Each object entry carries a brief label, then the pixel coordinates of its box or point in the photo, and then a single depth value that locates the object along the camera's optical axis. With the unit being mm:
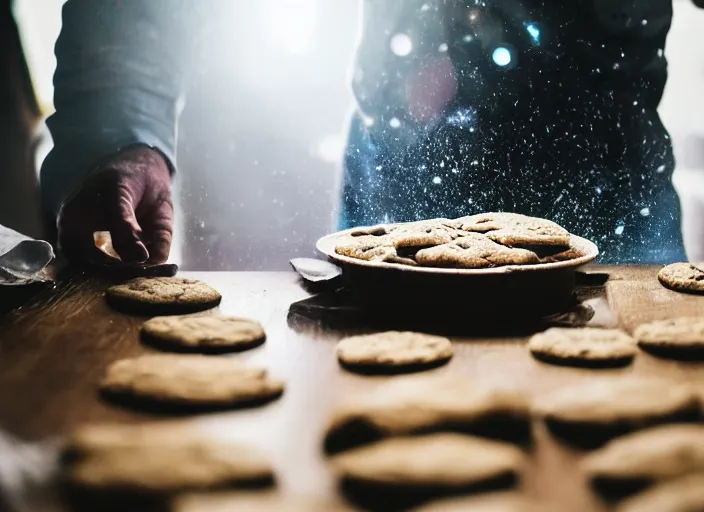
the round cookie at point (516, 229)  765
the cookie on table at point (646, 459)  504
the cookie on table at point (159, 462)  502
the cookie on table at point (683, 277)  817
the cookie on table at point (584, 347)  636
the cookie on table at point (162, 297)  764
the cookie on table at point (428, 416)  541
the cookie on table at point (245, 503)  490
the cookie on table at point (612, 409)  545
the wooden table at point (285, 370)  531
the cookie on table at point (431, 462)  501
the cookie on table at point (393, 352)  631
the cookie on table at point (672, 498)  480
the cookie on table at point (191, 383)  575
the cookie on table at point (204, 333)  667
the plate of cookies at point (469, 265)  715
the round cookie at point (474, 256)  725
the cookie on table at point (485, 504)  488
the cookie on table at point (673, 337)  647
